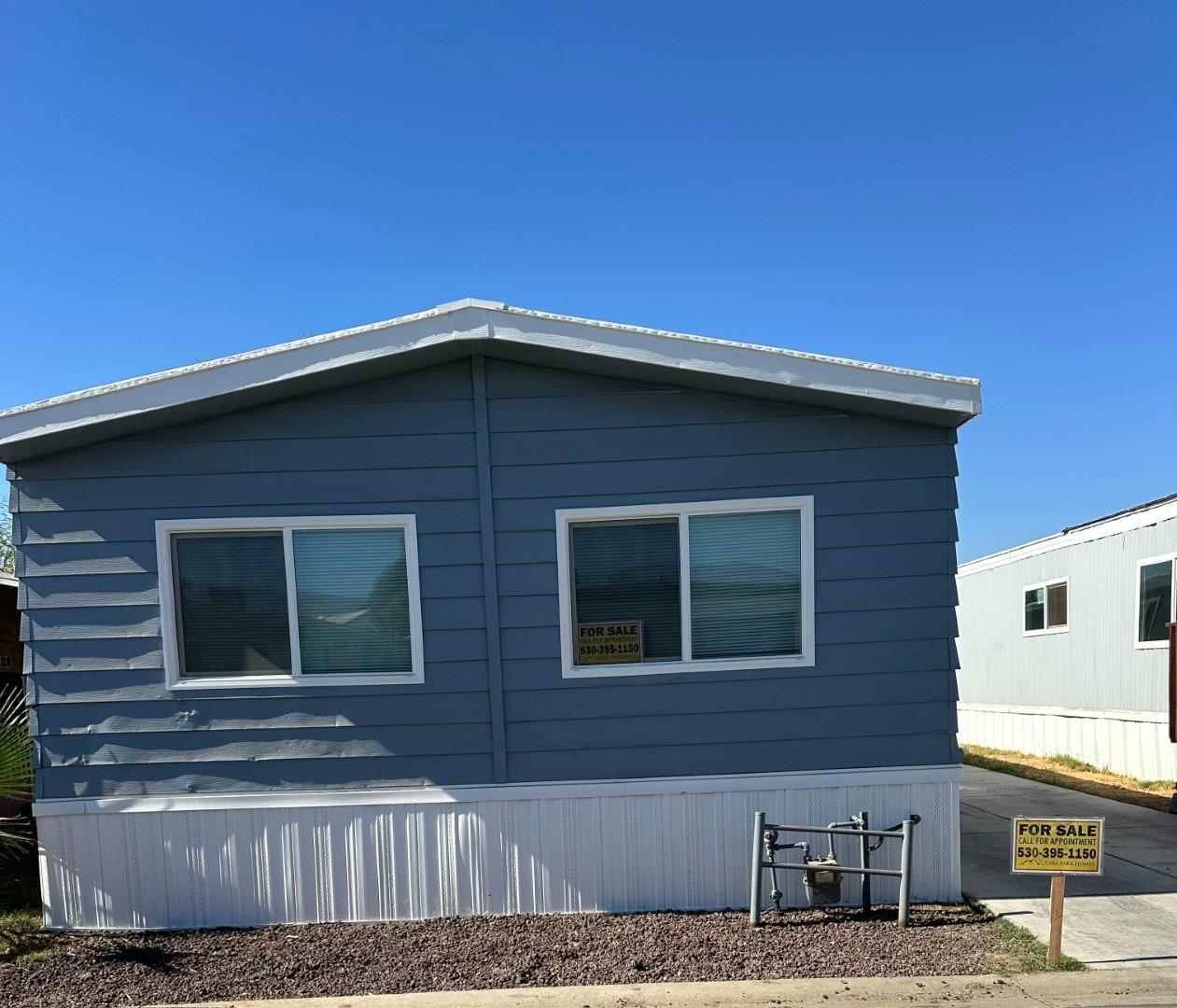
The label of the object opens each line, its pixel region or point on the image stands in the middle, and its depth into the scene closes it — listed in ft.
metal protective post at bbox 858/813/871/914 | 16.16
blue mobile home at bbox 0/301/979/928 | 16.67
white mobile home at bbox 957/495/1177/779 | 31.27
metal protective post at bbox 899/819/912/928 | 15.72
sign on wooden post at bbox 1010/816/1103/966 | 14.05
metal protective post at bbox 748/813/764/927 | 15.84
